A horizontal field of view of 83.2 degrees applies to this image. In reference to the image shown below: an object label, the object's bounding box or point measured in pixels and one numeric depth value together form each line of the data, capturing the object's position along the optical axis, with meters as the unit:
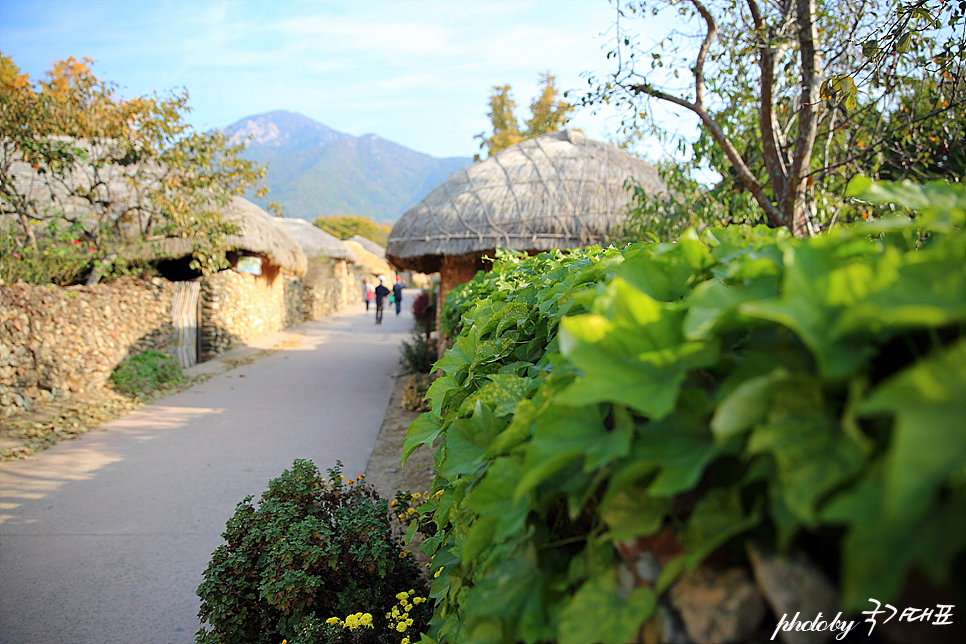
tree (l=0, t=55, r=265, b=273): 7.27
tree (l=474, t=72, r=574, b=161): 19.70
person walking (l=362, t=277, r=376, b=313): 23.50
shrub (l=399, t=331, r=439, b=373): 8.32
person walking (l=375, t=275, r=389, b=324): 18.91
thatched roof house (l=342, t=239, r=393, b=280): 36.66
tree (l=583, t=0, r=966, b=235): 3.53
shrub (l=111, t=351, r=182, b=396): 7.56
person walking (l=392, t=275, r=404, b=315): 22.55
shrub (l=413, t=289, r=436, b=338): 12.70
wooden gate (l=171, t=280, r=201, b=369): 9.57
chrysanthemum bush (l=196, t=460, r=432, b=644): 2.14
